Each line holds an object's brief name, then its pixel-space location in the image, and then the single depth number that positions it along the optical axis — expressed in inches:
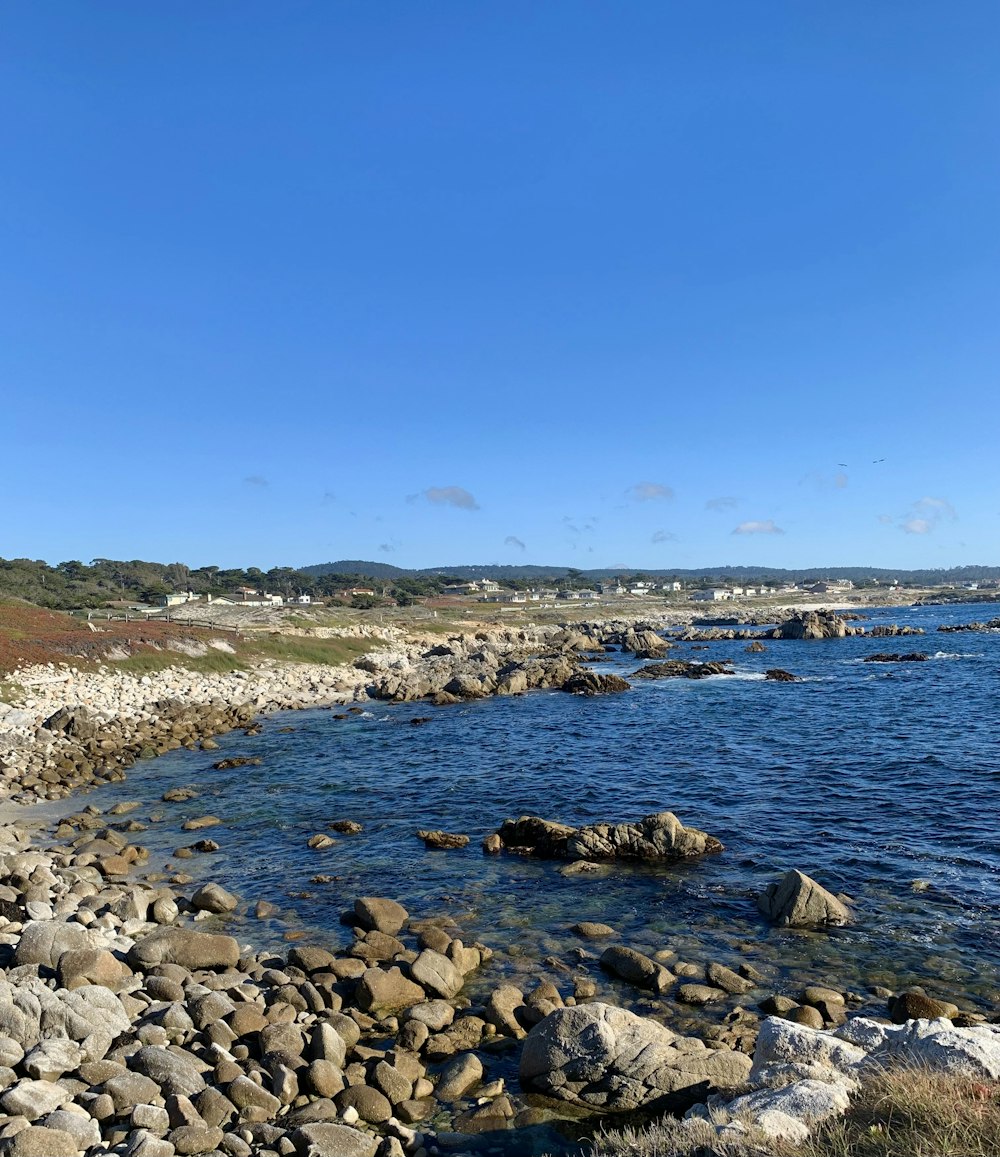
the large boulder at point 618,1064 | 378.3
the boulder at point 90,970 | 475.7
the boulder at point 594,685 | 2197.3
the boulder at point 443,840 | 853.6
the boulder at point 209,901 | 660.7
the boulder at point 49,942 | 502.9
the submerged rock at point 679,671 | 2568.9
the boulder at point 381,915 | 617.6
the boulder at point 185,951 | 529.3
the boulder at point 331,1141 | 339.3
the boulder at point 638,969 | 515.2
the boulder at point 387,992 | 490.6
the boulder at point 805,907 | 615.8
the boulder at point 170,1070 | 376.5
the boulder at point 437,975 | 508.1
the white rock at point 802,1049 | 330.3
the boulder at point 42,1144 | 312.5
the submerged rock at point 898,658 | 2844.2
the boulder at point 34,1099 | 340.2
